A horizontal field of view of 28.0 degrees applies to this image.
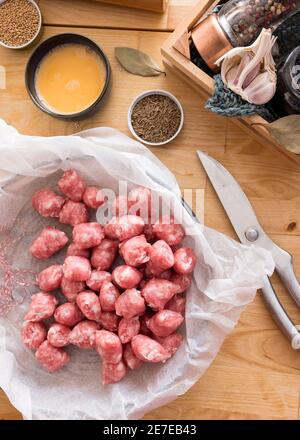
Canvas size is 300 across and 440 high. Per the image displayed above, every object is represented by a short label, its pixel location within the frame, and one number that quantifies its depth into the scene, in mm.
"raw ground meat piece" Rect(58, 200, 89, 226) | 1103
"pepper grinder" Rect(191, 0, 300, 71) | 1026
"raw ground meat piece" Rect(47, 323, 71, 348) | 1070
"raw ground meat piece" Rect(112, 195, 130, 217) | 1080
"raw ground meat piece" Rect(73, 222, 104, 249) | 1072
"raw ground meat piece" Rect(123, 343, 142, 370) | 1064
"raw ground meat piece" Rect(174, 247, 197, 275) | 1037
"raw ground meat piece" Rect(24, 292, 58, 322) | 1087
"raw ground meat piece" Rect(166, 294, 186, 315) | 1071
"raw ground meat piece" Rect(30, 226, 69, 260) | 1098
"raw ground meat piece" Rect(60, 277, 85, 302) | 1084
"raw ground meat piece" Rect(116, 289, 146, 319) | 1027
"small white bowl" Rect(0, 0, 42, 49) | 1152
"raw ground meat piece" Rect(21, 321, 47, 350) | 1085
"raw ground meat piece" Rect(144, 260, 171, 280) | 1049
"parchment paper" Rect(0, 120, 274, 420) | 1038
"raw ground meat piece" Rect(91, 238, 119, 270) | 1090
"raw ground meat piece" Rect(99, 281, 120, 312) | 1059
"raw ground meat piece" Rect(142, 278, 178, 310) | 1032
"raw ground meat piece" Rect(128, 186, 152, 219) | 1072
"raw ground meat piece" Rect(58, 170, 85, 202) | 1093
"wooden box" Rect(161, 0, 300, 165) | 1055
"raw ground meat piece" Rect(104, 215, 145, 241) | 1053
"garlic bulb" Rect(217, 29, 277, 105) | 981
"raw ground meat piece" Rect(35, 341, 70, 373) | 1075
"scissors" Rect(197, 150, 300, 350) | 1089
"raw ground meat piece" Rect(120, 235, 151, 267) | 1039
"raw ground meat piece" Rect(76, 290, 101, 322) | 1056
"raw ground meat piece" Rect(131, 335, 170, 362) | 1015
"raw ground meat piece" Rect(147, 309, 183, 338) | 1028
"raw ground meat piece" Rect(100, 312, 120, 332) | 1074
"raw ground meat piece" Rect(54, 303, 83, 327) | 1078
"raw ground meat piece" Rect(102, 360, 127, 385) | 1056
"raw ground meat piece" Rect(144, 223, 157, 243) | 1094
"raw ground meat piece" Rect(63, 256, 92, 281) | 1058
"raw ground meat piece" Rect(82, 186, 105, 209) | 1100
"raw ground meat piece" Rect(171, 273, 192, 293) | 1066
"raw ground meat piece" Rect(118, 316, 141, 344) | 1050
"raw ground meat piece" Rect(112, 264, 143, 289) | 1047
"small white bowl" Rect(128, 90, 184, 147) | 1134
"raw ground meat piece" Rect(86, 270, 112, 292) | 1079
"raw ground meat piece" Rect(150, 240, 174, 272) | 1025
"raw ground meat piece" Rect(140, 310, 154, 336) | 1082
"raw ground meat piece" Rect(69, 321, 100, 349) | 1064
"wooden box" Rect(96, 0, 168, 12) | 1123
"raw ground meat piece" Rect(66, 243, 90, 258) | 1092
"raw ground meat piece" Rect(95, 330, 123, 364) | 1026
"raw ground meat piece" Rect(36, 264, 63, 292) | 1093
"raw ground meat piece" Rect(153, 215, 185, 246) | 1054
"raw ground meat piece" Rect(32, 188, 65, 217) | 1099
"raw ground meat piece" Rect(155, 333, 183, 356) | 1051
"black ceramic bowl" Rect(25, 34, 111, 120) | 1126
